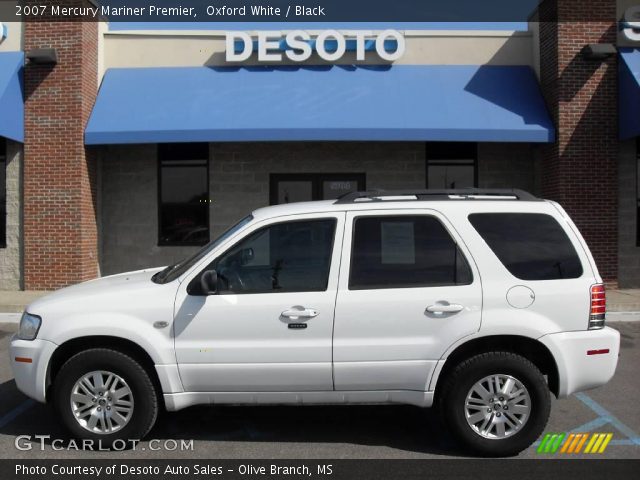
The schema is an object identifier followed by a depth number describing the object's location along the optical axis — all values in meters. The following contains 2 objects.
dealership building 11.41
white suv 4.24
